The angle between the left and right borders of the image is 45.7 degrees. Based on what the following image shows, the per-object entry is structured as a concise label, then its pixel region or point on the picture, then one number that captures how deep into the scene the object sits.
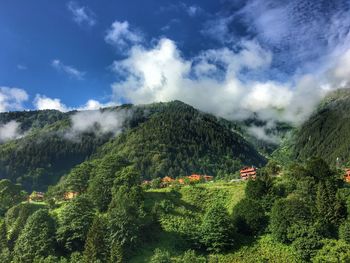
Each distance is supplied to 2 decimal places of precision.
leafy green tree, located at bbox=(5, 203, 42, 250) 97.03
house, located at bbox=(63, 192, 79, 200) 136.25
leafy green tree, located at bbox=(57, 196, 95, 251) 89.06
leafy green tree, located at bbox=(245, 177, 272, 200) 100.12
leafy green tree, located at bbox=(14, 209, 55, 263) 86.31
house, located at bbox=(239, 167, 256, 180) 184.50
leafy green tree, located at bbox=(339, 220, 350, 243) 80.44
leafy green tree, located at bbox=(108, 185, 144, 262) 83.45
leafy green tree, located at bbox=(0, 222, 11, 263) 89.19
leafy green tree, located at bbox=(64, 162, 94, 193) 126.06
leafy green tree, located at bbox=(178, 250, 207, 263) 75.14
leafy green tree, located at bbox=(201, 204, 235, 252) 85.81
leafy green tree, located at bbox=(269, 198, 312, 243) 83.91
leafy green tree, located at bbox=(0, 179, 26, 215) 126.65
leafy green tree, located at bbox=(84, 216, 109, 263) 80.00
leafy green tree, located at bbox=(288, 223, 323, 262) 79.06
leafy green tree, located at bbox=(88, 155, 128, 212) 107.31
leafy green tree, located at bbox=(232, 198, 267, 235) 90.94
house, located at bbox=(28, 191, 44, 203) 150.85
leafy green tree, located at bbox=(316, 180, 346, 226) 86.86
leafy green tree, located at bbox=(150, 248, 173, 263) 75.31
